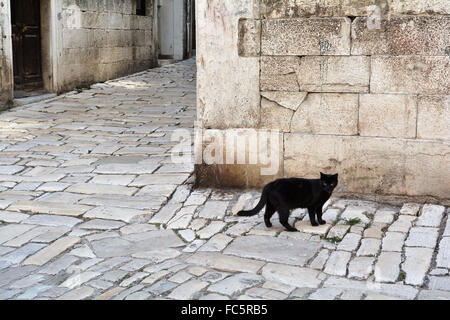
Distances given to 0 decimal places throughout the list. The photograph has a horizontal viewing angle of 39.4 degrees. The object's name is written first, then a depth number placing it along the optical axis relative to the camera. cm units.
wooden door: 1119
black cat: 475
